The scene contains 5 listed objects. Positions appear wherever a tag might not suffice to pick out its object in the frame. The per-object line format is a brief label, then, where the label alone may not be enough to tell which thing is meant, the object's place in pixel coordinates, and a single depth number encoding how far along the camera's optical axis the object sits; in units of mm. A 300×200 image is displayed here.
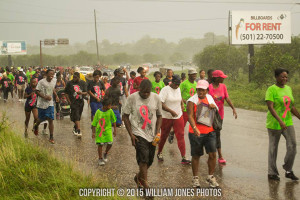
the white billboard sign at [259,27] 30422
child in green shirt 7637
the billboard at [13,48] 85569
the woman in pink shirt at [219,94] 7457
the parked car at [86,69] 50188
